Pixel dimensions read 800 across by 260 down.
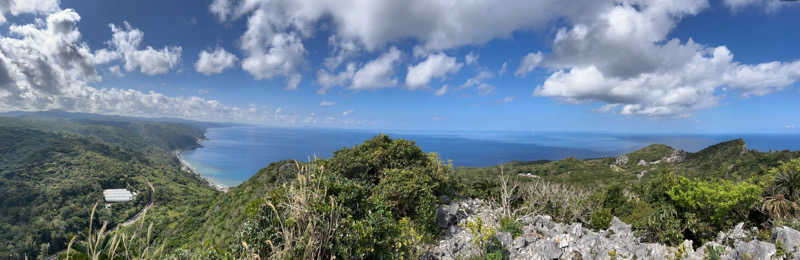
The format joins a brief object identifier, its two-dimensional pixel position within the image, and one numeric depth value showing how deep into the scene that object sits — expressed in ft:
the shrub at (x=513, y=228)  27.53
